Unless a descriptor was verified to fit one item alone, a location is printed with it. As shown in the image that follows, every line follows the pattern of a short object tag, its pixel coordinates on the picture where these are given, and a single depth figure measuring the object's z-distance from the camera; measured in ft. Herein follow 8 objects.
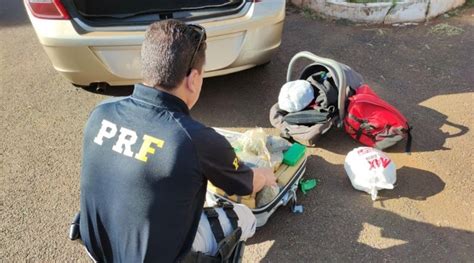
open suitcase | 8.57
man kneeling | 5.29
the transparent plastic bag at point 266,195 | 8.60
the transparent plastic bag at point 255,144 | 9.35
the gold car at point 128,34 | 10.18
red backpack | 10.26
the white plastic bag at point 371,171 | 9.25
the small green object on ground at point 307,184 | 9.66
